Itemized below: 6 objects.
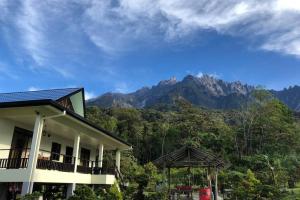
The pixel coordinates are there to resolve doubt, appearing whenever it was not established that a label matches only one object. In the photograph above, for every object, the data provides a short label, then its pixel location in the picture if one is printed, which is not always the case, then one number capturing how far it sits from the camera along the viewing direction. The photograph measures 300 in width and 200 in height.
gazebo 11.97
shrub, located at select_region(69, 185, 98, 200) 8.58
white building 8.32
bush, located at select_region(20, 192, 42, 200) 7.15
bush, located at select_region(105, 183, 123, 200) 10.23
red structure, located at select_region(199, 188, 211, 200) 11.73
